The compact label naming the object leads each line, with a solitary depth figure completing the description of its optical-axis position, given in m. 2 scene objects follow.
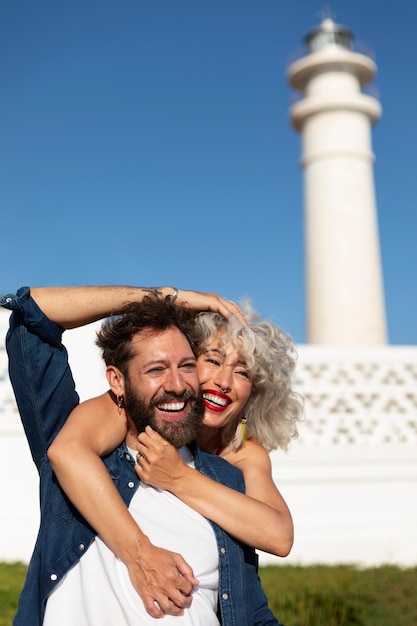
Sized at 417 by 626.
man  1.83
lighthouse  13.11
